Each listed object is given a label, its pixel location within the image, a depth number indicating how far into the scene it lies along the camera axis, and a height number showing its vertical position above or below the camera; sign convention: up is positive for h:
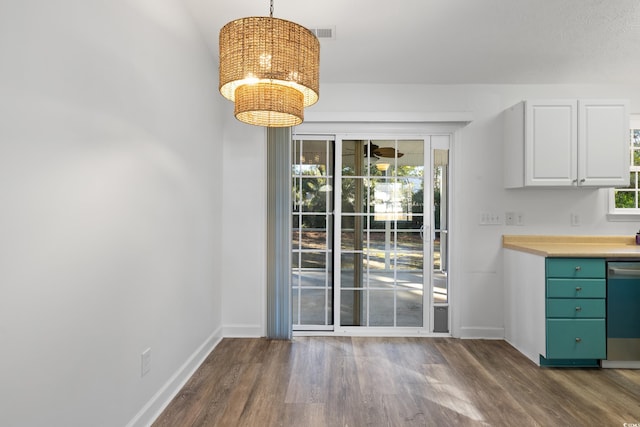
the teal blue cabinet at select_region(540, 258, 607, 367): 2.71 -0.75
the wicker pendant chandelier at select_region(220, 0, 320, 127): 1.42 +0.60
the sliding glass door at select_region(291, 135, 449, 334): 3.52 -0.20
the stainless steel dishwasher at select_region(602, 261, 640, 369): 2.71 -0.78
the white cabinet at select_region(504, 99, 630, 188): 3.07 +0.59
